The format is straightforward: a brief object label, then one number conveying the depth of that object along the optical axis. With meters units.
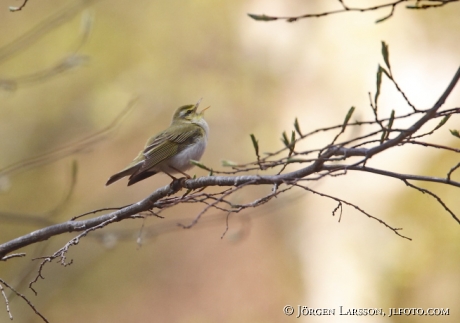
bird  8.56
